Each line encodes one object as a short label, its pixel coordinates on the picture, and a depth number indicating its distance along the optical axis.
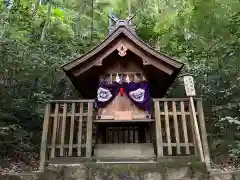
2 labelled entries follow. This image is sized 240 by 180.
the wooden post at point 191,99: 4.06
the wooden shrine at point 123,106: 4.19
